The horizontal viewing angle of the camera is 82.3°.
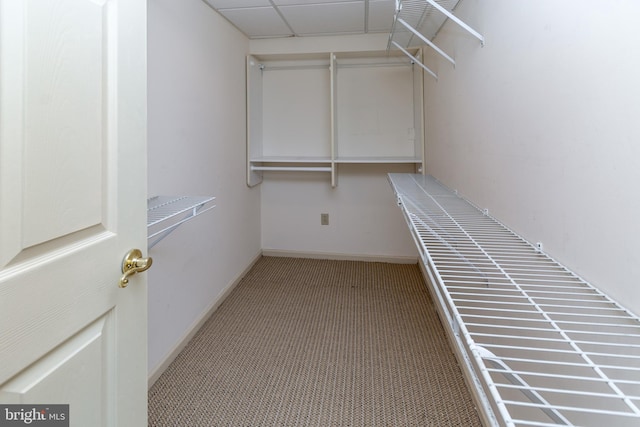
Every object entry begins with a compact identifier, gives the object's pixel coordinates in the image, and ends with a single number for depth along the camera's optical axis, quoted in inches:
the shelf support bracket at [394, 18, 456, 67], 81.6
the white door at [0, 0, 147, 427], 23.5
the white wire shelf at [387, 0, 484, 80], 76.8
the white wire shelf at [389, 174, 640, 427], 28.1
